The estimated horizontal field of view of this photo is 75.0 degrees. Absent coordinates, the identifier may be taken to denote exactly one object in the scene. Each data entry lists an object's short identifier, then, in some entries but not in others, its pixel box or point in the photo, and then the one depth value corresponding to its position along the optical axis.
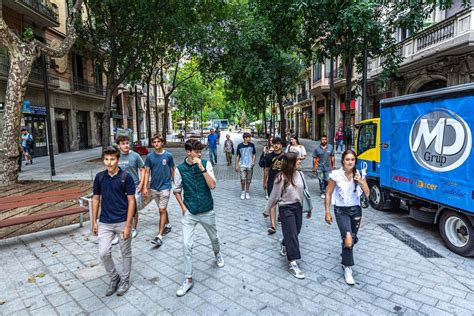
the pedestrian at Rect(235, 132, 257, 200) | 8.38
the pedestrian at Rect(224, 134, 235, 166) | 15.11
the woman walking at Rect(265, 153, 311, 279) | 4.07
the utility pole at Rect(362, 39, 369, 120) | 10.02
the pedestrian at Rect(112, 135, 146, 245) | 5.28
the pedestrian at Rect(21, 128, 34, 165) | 15.81
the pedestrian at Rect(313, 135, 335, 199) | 8.37
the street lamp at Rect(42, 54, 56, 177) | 11.94
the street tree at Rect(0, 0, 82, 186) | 9.12
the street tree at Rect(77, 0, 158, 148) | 15.42
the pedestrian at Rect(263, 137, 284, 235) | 5.75
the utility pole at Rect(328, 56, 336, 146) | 14.17
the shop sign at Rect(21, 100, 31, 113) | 16.11
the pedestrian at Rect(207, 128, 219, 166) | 14.09
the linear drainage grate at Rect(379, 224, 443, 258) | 4.79
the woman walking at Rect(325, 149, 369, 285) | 3.88
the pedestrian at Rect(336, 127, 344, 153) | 19.00
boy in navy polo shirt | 3.56
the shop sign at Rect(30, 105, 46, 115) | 19.78
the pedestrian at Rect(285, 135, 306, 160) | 7.39
